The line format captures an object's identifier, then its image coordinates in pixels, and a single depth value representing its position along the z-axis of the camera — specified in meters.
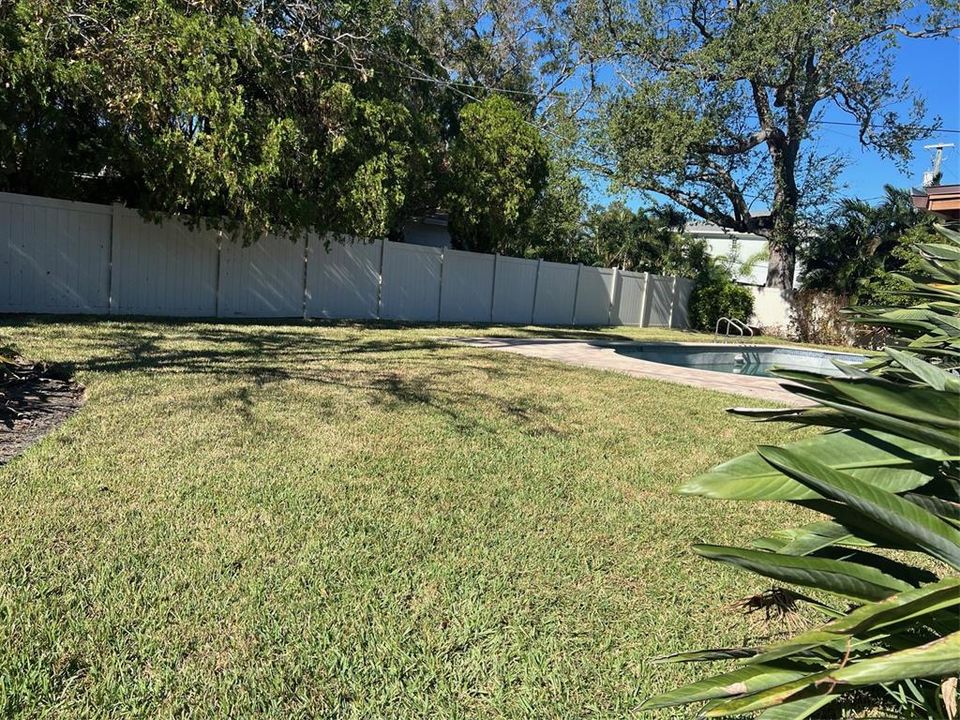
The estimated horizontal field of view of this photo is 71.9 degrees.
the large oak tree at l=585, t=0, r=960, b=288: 16.97
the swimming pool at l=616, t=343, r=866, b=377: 14.38
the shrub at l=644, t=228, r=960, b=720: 0.92
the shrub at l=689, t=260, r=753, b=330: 22.86
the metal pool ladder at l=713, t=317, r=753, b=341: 21.10
